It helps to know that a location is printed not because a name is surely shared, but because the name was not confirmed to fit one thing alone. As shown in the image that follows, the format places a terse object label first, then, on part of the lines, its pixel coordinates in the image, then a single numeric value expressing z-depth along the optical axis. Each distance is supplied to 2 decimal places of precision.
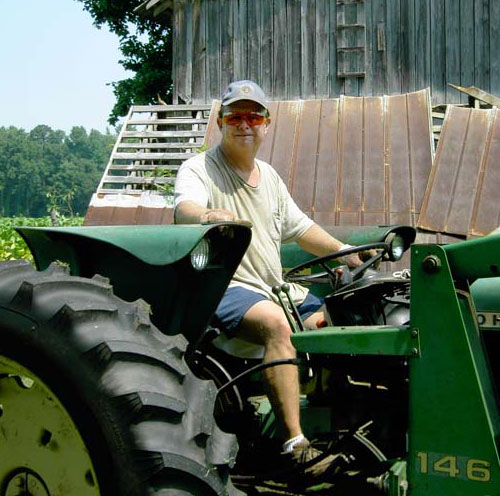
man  3.11
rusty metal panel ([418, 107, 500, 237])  10.30
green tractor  2.36
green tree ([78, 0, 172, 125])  24.14
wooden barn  10.78
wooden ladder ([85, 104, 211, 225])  12.18
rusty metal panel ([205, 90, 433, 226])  10.84
